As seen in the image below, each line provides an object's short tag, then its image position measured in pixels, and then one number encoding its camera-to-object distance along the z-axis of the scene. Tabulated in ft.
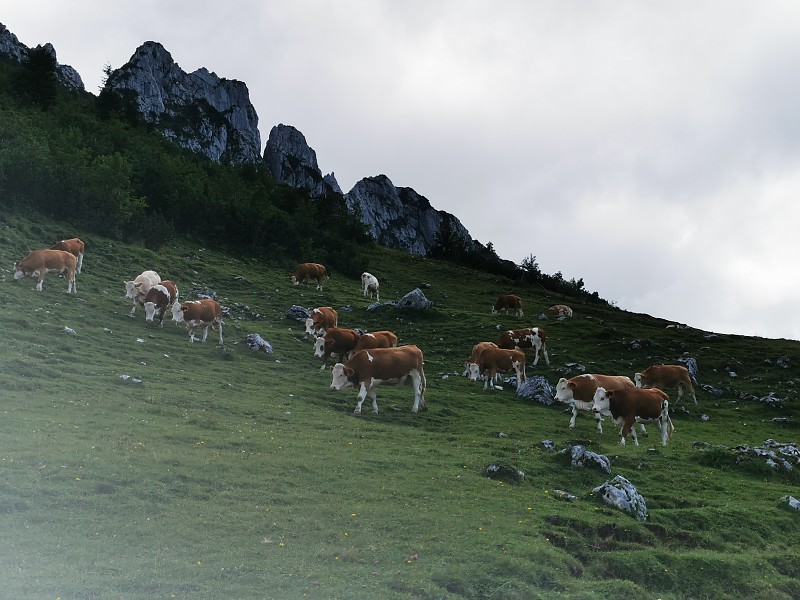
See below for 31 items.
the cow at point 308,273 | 166.71
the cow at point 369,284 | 176.35
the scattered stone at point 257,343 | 92.68
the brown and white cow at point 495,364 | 99.14
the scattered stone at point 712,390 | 111.14
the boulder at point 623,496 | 44.62
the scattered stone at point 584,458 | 53.83
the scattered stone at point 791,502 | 49.98
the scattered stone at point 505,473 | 49.19
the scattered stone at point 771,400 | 103.74
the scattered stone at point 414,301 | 143.23
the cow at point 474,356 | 102.14
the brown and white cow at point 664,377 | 101.24
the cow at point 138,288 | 96.40
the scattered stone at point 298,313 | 120.06
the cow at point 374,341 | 91.50
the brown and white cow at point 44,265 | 93.15
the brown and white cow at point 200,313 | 91.56
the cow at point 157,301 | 93.45
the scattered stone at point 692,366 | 118.22
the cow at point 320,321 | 109.19
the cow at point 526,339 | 121.08
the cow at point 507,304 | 171.12
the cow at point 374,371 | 70.95
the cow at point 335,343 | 90.12
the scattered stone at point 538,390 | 91.40
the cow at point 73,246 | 105.70
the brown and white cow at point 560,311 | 170.09
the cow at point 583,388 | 78.59
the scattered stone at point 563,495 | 46.82
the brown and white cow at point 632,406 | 71.51
